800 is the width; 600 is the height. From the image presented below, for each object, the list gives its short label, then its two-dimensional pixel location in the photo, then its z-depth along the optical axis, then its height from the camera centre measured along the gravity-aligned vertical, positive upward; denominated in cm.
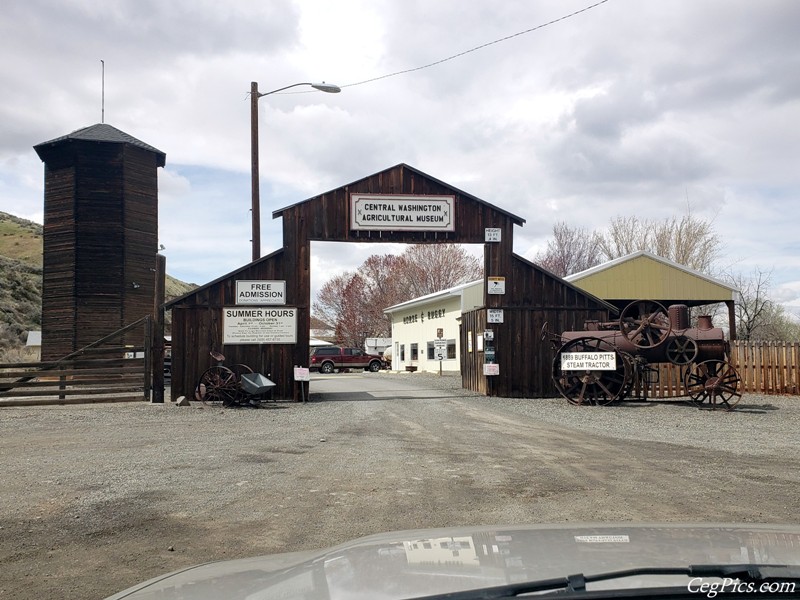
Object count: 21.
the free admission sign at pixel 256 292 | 2019 +178
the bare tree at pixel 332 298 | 7856 +631
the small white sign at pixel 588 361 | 1950 -23
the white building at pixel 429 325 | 3956 +189
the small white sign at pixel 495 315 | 2181 +114
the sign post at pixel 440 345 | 3606 +47
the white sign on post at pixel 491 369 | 2159 -44
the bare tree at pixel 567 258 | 6131 +806
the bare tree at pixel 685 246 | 4698 +681
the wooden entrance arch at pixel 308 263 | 1986 +265
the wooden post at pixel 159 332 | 1984 +72
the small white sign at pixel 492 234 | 2180 +353
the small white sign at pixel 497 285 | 2183 +203
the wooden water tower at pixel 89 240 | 3578 +582
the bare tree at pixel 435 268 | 6750 +800
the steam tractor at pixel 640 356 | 1906 -12
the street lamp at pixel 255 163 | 2173 +586
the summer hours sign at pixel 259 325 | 2002 +87
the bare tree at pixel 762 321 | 4262 +180
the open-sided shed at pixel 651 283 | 3384 +317
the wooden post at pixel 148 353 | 2009 +14
